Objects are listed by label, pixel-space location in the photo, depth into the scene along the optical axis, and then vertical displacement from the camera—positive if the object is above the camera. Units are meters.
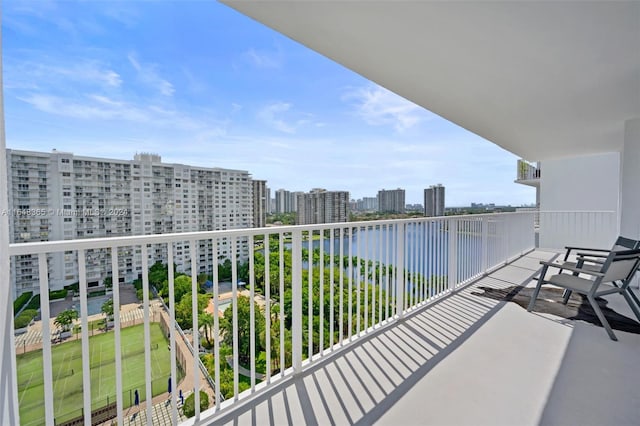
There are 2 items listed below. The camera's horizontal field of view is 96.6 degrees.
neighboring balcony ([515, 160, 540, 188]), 13.72 +1.65
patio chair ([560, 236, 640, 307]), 3.52 -0.60
